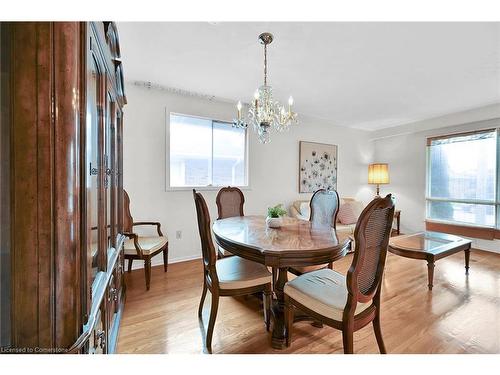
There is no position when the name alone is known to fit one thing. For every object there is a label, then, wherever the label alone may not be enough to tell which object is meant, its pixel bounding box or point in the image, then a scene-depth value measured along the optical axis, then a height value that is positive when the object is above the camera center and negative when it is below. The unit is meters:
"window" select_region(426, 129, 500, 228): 3.76 +0.11
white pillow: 3.91 -0.45
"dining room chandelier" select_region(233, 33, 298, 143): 2.09 +0.67
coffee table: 2.41 -0.72
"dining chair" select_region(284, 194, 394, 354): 1.19 -0.63
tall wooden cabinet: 0.64 +0.00
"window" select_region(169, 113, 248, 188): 3.26 +0.45
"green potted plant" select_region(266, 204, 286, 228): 2.08 -0.32
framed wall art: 4.36 +0.33
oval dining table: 1.38 -0.40
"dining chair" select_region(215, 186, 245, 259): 2.88 -0.25
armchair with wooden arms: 2.32 -0.68
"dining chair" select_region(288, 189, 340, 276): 2.49 -0.29
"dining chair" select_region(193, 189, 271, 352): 1.56 -0.68
